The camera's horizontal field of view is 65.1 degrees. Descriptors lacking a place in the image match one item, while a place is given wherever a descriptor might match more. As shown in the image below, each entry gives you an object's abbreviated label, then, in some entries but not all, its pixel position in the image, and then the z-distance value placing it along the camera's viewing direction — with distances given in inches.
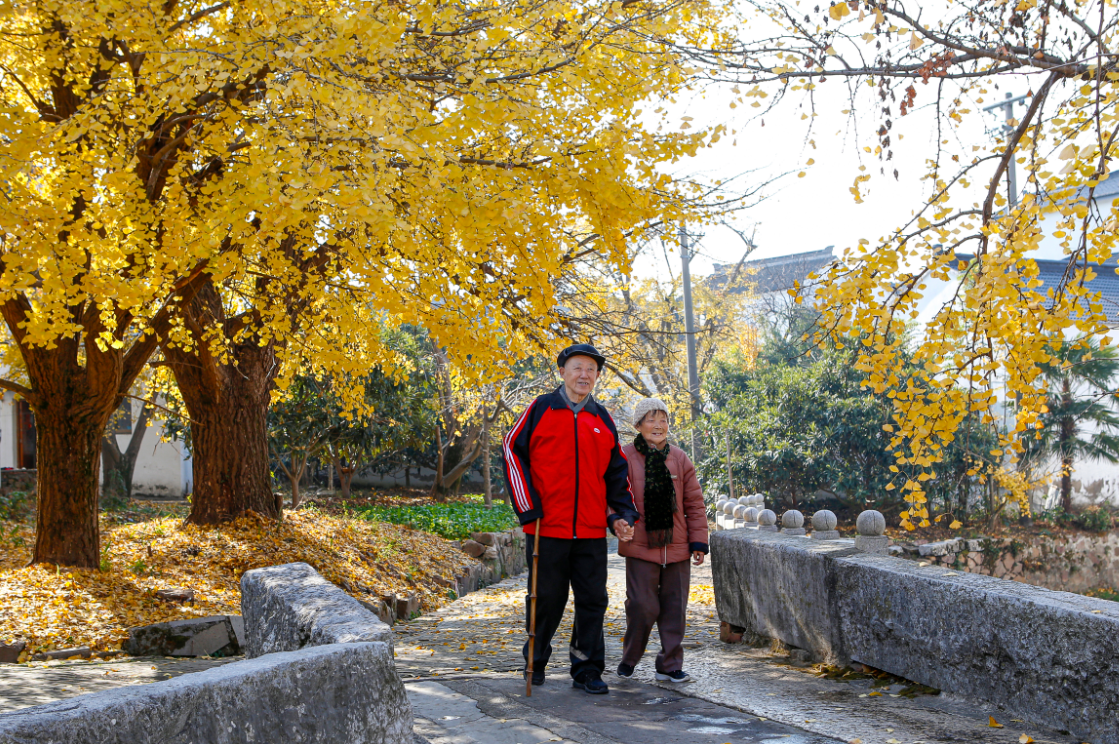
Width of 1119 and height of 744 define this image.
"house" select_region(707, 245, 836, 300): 1197.7
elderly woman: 189.8
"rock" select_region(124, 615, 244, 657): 231.0
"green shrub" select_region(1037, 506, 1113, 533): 589.0
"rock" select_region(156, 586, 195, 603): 283.5
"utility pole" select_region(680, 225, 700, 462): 674.8
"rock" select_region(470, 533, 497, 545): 520.1
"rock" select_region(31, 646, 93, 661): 222.7
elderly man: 177.5
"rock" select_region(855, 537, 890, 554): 260.4
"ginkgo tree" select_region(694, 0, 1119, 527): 169.3
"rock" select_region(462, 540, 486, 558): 506.0
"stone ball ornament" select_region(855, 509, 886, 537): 258.8
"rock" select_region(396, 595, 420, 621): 340.8
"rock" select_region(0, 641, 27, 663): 219.1
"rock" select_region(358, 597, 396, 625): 321.7
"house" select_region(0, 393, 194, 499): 816.3
